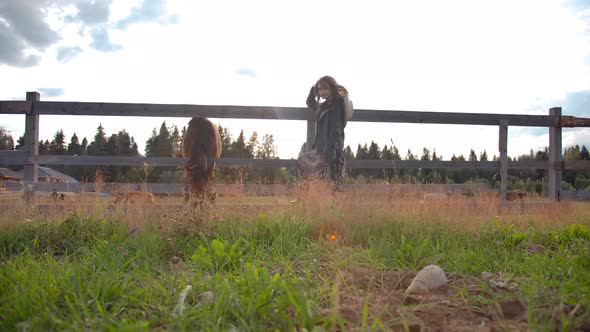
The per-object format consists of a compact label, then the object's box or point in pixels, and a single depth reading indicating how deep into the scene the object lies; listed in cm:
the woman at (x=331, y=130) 563
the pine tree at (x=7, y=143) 2595
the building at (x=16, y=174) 3830
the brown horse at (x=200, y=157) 502
